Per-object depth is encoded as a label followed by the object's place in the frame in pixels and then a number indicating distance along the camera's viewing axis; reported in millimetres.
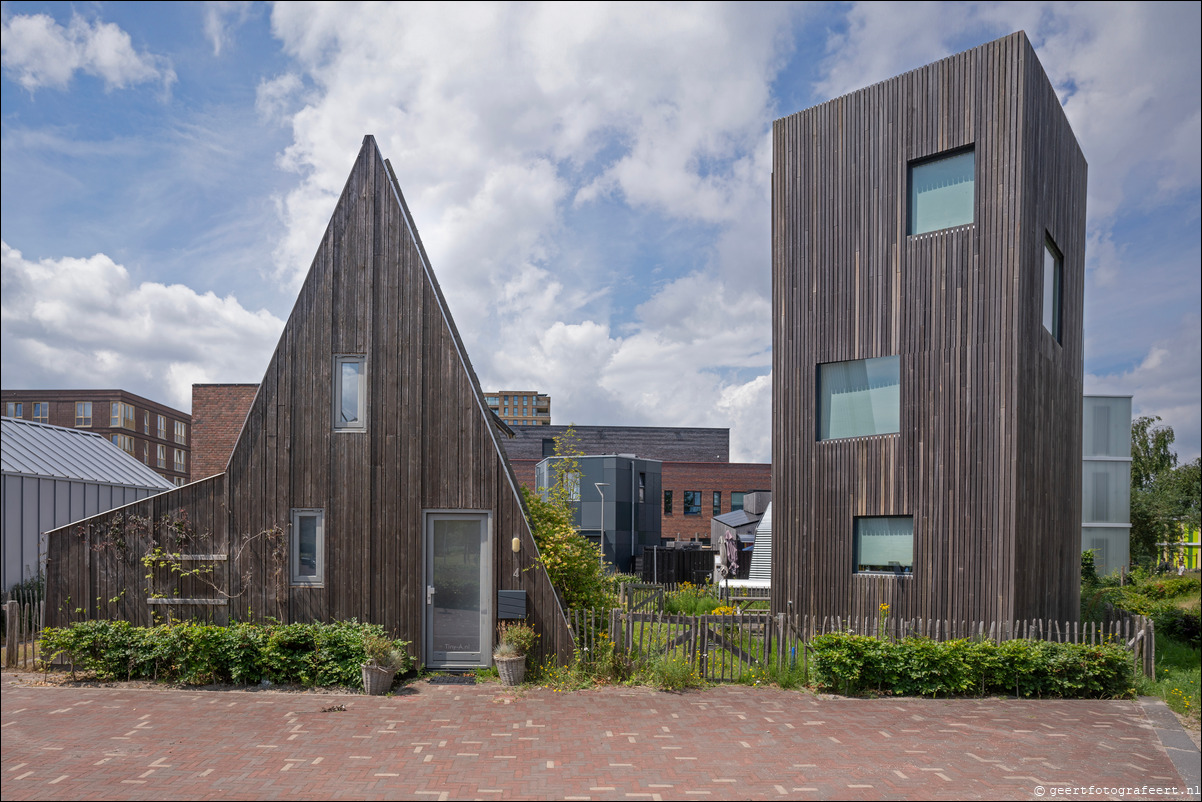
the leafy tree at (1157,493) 33875
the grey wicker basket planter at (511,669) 10883
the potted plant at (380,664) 10453
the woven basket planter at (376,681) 10438
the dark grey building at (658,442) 65250
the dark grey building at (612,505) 38344
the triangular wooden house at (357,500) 11688
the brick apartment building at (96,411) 63875
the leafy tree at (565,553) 12117
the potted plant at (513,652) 10891
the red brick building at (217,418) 21531
